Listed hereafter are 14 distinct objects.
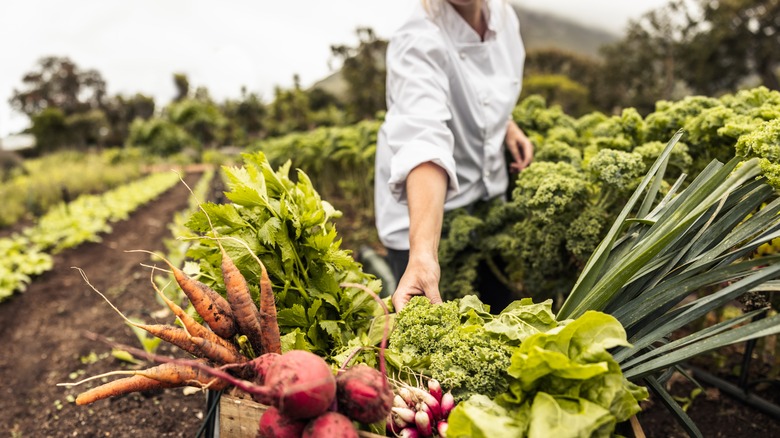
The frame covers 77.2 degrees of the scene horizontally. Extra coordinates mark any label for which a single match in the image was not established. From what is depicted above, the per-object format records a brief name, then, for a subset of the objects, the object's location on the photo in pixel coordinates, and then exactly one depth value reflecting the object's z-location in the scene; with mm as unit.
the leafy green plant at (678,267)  1271
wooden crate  1292
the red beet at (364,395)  1138
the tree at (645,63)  29125
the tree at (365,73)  21414
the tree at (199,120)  34000
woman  1891
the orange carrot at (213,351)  1309
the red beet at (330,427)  1083
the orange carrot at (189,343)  1324
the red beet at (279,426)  1143
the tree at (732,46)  24141
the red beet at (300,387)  1081
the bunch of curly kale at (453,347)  1278
